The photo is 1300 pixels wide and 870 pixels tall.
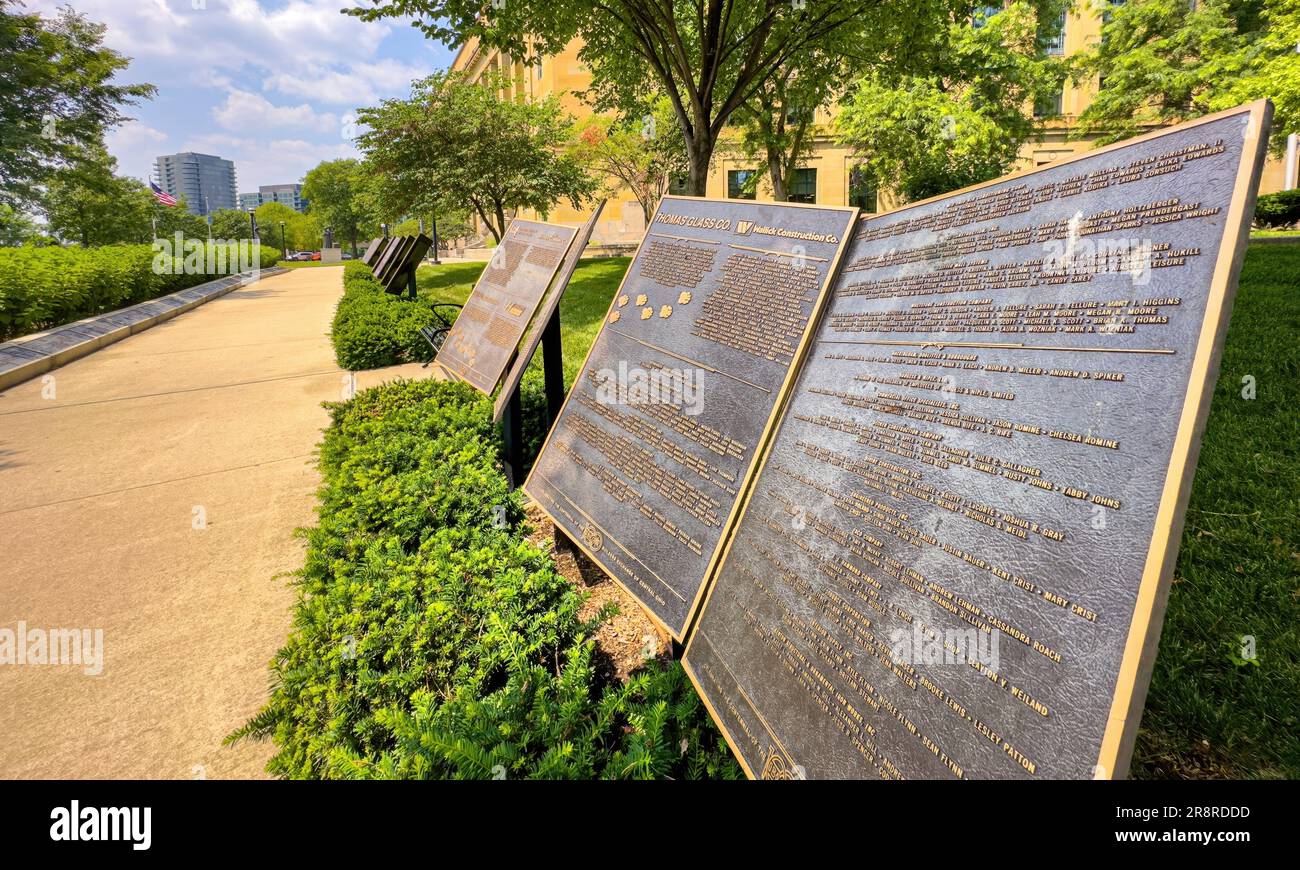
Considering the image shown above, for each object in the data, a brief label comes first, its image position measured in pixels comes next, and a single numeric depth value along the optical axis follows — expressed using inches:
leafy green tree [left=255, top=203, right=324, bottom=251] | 3053.6
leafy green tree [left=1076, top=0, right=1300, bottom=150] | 860.6
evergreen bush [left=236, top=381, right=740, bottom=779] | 73.3
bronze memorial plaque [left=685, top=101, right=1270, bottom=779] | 49.9
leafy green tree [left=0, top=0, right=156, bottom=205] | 781.3
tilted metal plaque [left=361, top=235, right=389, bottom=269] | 795.4
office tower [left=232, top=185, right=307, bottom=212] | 7293.3
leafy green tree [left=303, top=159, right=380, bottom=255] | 2637.8
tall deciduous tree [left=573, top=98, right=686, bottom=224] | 967.0
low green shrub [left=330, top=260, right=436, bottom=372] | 357.4
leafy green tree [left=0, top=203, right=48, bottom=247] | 1053.0
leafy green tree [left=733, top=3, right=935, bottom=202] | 427.8
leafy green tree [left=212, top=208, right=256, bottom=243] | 2935.5
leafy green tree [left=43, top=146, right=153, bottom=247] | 1060.5
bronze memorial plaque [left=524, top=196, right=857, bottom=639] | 97.1
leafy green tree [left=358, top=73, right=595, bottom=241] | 740.6
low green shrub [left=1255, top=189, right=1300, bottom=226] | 914.7
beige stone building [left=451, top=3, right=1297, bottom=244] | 1323.8
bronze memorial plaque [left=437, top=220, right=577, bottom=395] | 177.0
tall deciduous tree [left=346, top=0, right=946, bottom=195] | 390.9
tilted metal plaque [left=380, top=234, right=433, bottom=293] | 502.3
